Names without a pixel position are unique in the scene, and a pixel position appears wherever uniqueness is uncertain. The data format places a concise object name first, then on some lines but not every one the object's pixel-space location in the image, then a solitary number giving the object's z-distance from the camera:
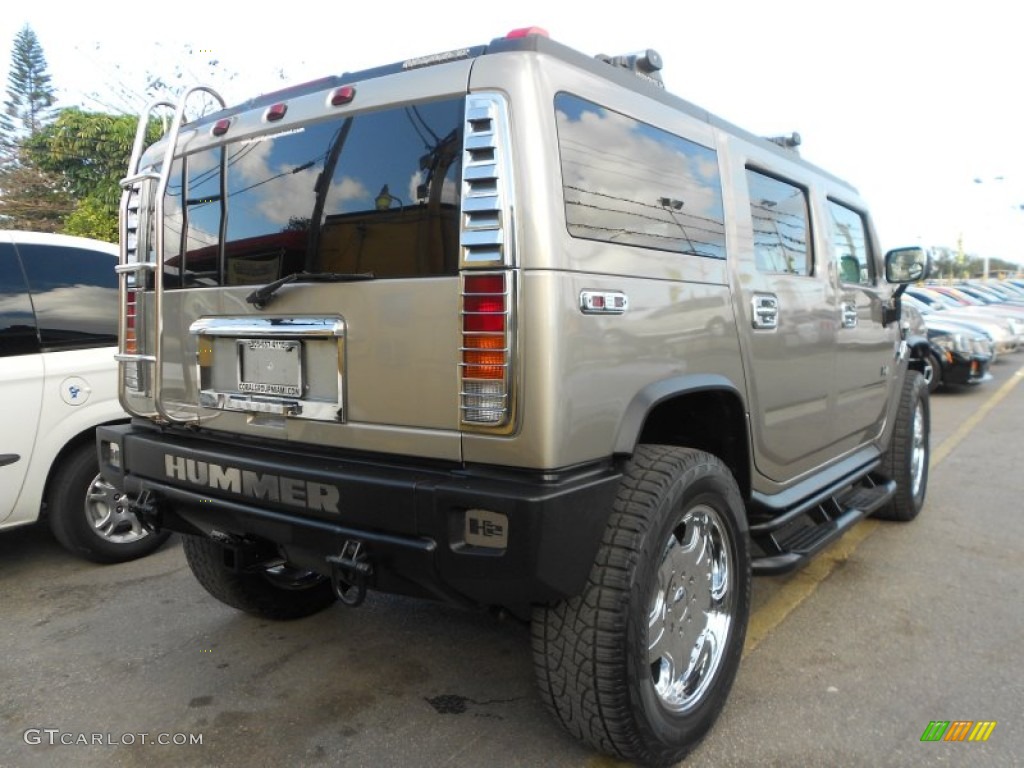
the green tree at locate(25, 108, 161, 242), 12.39
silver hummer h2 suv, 2.10
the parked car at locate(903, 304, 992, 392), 10.96
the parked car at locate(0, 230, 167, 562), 3.92
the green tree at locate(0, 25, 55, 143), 29.06
